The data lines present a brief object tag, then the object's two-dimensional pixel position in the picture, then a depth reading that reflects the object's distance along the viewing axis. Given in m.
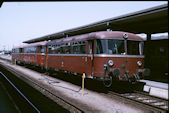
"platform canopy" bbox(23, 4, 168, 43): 10.27
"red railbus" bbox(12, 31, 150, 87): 9.74
